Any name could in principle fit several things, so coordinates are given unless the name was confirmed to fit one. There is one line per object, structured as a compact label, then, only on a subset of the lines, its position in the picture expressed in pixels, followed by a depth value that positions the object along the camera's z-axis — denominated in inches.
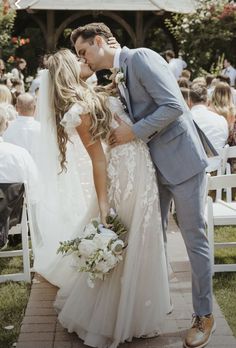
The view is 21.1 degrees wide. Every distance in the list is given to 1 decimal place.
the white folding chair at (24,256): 201.8
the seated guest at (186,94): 306.5
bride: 148.1
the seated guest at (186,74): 512.1
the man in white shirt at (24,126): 263.0
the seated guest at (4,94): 304.8
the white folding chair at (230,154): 260.2
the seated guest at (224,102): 303.7
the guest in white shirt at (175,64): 648.4
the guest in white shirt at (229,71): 631.8
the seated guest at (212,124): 278.2
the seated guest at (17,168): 209.8
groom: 138.8
